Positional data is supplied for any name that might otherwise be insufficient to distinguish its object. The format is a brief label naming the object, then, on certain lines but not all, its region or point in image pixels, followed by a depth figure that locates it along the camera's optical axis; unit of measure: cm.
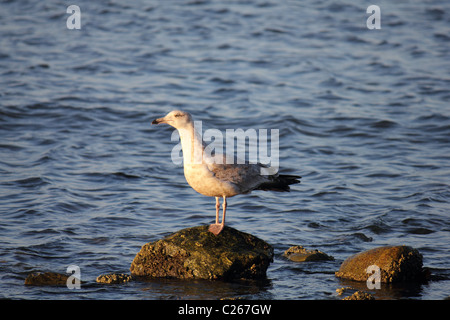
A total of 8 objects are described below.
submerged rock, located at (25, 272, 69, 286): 1519
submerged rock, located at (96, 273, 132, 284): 1530
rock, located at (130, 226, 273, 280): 1527
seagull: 1478
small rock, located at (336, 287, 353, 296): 1462
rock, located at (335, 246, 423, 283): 1523
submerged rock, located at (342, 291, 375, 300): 1395
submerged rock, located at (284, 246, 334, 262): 1698
